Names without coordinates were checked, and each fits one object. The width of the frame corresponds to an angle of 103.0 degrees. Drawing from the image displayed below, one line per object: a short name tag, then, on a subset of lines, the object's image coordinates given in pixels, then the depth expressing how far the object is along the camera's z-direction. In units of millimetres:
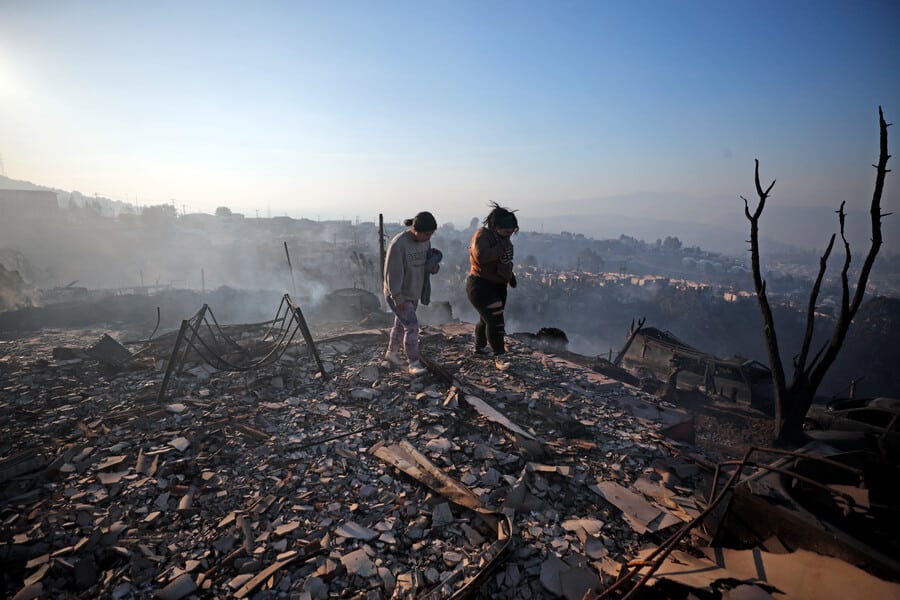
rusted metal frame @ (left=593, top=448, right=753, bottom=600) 1601
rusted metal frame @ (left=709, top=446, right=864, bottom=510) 1676
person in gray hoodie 4980
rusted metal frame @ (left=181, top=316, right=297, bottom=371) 5093
